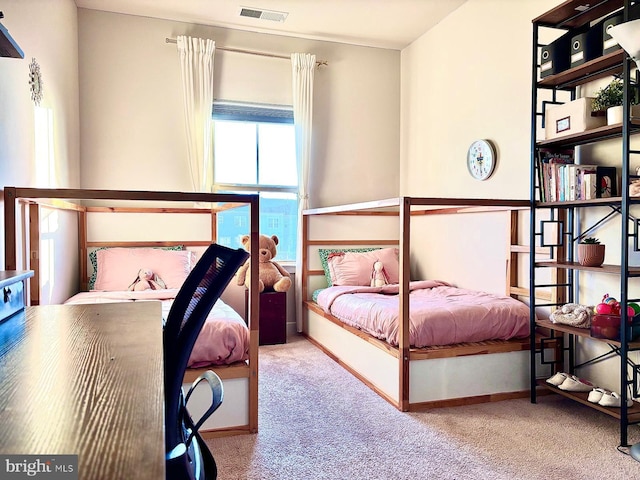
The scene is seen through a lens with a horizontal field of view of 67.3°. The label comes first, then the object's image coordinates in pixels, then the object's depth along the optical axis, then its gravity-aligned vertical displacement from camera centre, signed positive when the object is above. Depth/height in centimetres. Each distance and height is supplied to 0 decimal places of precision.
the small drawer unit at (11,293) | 120 -16
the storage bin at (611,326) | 225 -46
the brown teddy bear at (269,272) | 400 -35
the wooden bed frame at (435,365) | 259 -77
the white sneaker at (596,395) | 237 -82
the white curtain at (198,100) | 402 +111
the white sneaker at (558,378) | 262 -81
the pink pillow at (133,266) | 369 -27
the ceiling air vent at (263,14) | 382 +176
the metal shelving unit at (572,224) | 215 +3
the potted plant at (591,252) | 242 -11
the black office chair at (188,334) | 96 -22
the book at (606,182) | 250 +25
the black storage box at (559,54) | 262 +97
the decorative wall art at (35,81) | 262 +84
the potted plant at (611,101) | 228 +64
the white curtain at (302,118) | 433 +102
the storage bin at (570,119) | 243 +58
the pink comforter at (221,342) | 229 -54
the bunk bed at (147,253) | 225 -15
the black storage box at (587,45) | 245 +95
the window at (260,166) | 428 +59
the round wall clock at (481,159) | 345 +53
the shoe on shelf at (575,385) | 254 -83
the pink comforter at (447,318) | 268 -51
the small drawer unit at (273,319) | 402 -74
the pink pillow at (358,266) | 417 -31
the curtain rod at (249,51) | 401 +157
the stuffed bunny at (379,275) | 410 -39
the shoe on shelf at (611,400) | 231 -82
